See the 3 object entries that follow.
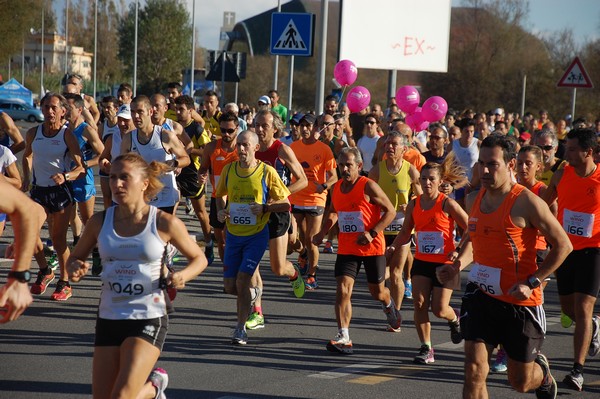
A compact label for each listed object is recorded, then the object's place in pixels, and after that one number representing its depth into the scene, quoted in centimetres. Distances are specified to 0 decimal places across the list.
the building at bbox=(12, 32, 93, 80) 12172
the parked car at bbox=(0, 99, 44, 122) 6531
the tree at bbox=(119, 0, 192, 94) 7112
